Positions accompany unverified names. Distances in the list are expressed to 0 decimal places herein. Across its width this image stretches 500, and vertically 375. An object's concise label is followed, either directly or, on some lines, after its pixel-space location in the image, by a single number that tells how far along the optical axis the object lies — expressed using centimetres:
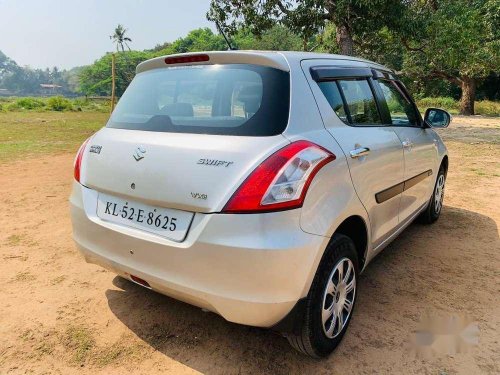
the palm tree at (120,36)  8838
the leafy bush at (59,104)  3766
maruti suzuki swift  190
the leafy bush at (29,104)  3858
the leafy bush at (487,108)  2778
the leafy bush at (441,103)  3322
